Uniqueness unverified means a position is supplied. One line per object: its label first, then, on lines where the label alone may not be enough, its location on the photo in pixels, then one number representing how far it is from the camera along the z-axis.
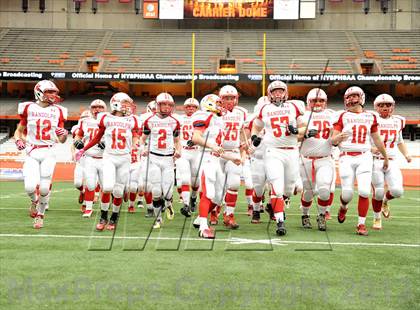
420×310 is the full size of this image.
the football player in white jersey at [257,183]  8.47
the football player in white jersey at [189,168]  8.95
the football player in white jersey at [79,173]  10.43
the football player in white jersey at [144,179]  9.11
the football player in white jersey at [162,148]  7.94
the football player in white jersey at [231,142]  7.73
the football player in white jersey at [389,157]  7.86
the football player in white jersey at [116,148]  7.48
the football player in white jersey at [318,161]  7.71
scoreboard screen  37.00
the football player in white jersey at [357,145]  7.31
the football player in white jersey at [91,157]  8.83
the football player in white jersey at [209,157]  6.70
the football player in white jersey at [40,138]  7.42
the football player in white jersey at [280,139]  7.01
